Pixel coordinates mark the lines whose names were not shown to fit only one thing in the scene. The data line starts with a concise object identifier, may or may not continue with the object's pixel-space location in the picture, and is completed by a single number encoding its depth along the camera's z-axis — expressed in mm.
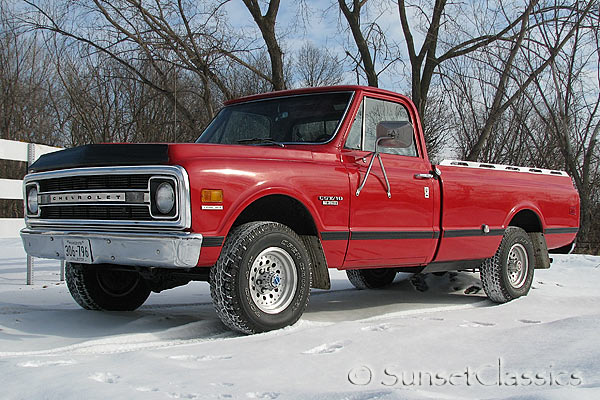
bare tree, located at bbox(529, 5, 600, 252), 13484
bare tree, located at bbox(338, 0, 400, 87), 12375
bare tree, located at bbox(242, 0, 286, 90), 12266
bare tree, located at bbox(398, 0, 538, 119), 12086
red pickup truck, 4117
